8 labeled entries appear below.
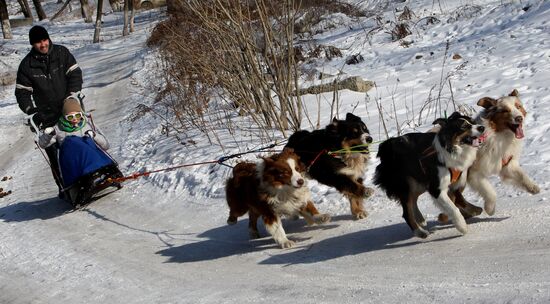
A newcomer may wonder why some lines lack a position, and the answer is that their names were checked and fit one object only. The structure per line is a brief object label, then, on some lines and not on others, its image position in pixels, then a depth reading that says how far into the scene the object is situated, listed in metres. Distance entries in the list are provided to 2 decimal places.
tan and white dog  6.08
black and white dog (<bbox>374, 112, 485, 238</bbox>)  5.85
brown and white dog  6.71
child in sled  9.62
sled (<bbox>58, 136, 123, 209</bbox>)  9.62
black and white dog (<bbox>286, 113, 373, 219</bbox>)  7.32
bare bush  10.68
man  10.19
